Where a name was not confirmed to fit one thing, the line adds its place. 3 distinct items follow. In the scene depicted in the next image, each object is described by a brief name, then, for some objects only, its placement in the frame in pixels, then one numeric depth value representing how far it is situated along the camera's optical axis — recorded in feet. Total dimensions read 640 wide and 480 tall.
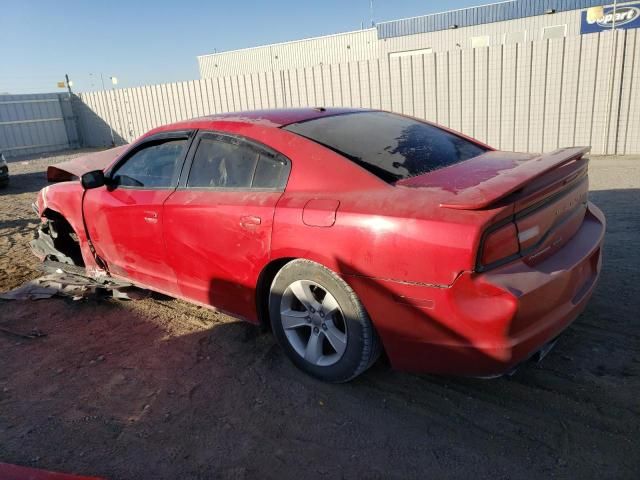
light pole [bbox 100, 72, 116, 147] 64.55
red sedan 7.50
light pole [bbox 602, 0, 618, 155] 30.81
